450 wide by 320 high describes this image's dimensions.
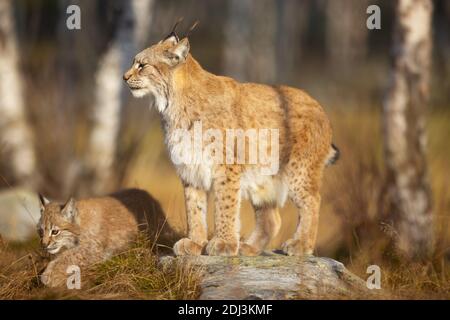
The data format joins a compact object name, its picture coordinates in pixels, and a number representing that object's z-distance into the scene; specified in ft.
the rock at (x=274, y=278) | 33.27
